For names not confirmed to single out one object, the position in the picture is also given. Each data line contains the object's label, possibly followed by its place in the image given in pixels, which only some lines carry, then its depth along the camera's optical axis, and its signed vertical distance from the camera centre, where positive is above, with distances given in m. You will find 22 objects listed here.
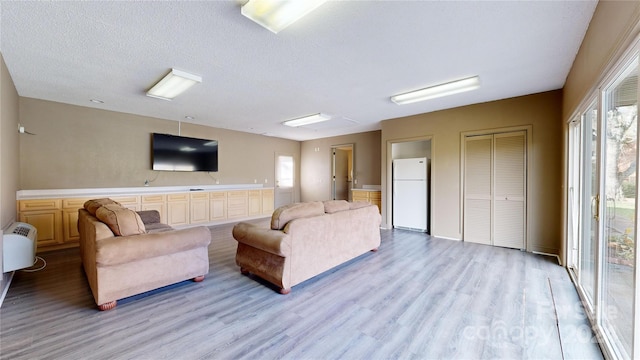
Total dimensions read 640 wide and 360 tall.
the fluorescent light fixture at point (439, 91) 3.30 +1.28
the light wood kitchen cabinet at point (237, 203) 6.30 -0.66
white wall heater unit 2.48 -0.74
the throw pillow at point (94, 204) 2.84 -0.31
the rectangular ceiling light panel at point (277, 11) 1.73 +1.23
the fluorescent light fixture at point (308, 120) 5.16 +1.30
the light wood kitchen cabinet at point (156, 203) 4.85 -0.50
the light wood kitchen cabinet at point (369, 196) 6.13 -0.44
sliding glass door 1.48 -0.24
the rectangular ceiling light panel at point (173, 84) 3.01 +1.26
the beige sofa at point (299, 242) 2.53 -0.72
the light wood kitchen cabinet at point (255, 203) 6.77 -0.68
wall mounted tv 5.32 +0.58
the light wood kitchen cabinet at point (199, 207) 5.60 -0.67
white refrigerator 5.05 -0.32
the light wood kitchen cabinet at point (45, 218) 3.73 -0.62
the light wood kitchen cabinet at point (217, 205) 5.93 -0.66
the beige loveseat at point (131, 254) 2.19 -0.75
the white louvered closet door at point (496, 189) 4.00 -0.18
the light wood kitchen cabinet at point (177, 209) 5.22 -0.67
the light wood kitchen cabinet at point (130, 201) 4.50 -0.43
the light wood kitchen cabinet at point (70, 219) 4.04 -0.67
